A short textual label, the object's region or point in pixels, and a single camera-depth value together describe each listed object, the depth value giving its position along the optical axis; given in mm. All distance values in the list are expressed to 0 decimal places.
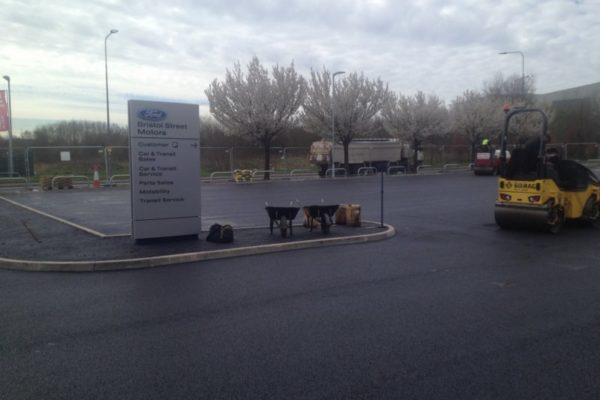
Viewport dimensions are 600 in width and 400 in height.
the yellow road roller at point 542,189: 11148
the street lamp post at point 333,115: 36625
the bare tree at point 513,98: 49697
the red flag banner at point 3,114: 34188
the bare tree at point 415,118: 45125
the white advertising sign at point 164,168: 9969
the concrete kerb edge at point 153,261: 8227
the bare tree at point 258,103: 35594
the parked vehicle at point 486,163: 36875
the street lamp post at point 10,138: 30172
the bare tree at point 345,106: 39500
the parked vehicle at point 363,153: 39250
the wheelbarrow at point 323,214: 10926
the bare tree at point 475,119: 50656
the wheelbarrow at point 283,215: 10586
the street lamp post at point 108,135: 28597
